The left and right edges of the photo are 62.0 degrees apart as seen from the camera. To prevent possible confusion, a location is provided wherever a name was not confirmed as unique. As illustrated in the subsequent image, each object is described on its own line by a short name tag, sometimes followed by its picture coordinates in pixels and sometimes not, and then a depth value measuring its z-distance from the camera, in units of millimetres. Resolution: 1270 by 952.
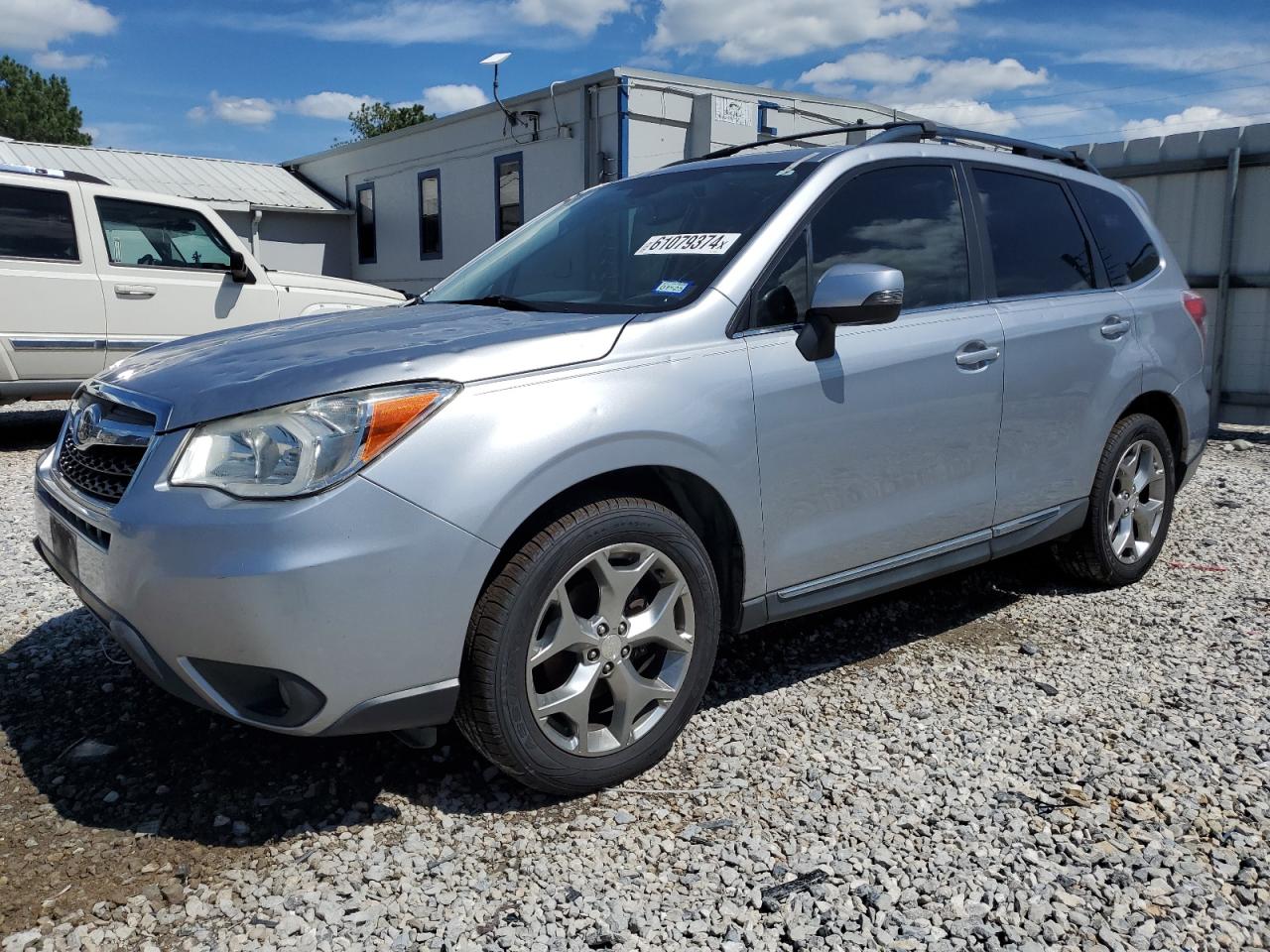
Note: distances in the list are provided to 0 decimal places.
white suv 8008
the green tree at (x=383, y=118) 60812
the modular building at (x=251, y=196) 19703
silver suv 2391
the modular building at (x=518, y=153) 12992
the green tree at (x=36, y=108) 56031
